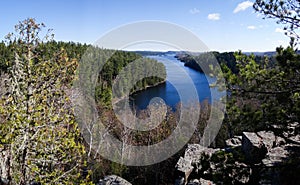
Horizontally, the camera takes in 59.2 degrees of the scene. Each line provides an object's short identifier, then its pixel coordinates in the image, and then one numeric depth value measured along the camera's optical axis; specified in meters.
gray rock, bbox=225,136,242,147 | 10.09
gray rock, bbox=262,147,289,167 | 5.32
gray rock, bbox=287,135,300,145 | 6.35
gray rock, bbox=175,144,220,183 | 8.90
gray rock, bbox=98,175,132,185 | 8.84
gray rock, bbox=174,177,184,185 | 8.70
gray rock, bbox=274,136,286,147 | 6.57
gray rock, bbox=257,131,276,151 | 6.39
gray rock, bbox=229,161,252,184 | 4.85
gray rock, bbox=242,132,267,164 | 5.88
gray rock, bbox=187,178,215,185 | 5.98
